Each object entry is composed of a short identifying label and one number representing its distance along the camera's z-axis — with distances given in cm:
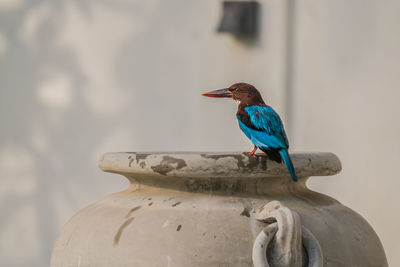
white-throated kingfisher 411
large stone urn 382
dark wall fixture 820
